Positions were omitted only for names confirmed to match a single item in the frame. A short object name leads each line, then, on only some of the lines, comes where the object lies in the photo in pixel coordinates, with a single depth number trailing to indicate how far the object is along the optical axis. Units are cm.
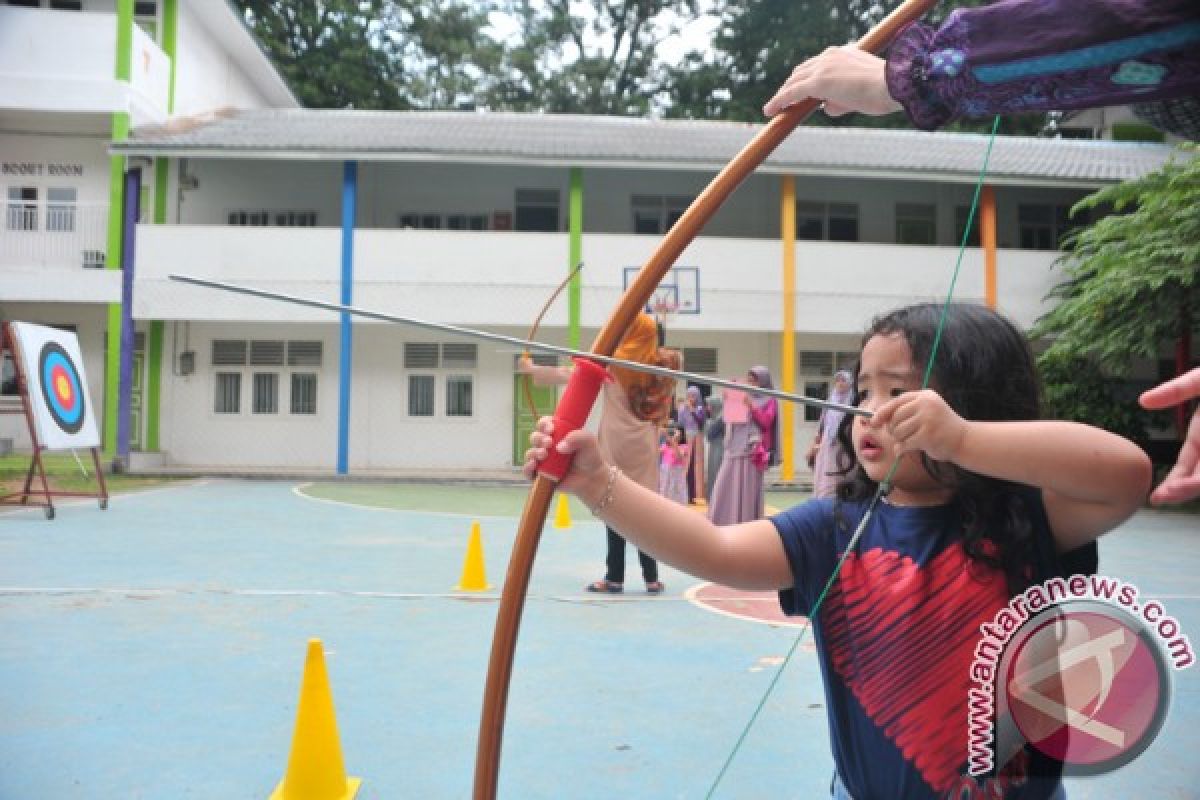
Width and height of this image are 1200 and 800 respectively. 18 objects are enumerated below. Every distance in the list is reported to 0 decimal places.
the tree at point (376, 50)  2747
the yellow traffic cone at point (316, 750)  228
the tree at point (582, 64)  2938
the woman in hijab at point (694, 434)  1043
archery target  848
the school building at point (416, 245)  1534
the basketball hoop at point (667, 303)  1200
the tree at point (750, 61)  1853
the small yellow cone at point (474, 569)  516
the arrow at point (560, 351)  113
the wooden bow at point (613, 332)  140
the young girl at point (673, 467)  947
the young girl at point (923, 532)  111
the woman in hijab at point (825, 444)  550
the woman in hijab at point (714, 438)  882
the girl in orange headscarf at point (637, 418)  447
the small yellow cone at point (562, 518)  834
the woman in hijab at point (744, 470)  659
